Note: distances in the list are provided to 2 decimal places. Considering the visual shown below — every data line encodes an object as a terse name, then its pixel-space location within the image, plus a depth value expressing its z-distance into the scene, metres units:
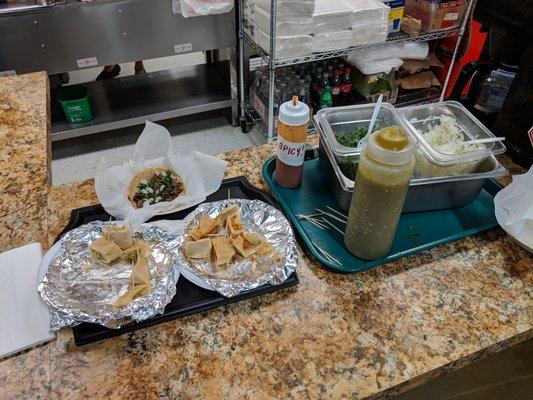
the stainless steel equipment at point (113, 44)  1.88
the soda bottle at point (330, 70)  2.28
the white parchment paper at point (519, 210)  0.82
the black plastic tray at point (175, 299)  0.68
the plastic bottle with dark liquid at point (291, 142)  0.83
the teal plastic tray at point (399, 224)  0.83
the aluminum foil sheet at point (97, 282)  0.67
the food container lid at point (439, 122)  0.88
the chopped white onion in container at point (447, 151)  0.89
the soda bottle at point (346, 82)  2.31
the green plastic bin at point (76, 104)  2.26
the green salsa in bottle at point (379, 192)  0.66
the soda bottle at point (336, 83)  2.28
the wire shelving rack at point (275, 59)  1.96
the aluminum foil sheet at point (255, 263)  0.74
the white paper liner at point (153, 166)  0.89
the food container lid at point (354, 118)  0.99
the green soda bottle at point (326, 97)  2.27
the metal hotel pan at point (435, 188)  0.87
